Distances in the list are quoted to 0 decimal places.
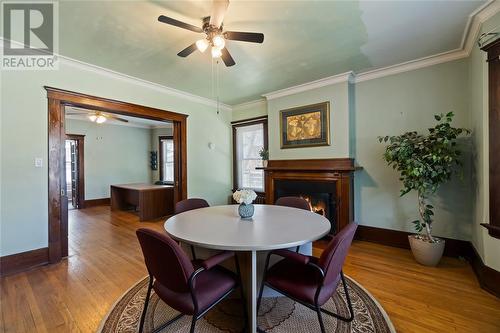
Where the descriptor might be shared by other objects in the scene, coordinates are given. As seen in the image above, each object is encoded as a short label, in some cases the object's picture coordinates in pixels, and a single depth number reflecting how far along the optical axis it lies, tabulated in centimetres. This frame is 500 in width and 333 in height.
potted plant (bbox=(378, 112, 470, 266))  248
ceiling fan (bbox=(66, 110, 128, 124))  502
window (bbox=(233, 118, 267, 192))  480
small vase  203
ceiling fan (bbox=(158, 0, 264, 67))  170
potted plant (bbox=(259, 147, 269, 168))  437
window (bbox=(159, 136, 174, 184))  738
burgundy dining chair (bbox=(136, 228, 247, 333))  120
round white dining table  138
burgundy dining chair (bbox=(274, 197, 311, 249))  254
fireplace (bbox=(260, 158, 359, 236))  330
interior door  632
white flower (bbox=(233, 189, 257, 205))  203
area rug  161
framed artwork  361
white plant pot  250
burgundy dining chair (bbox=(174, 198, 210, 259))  243
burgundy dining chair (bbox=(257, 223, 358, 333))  131
